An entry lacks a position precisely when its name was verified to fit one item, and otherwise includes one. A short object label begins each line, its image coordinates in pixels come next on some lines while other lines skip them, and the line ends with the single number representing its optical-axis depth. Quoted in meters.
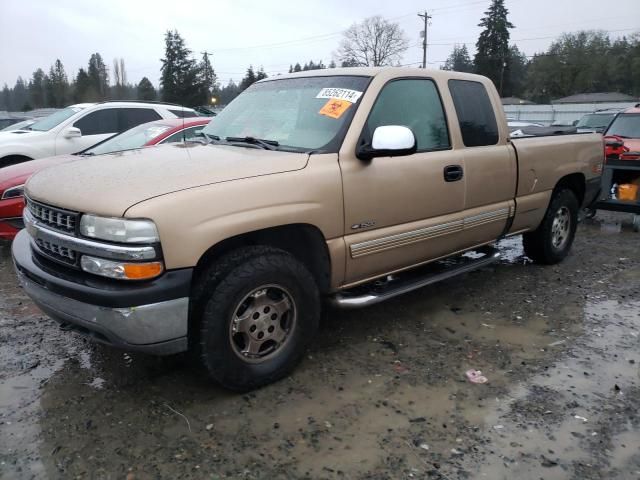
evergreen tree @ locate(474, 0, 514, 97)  68.56
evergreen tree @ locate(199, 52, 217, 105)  60.53
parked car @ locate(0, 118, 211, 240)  5.57
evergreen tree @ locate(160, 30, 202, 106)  59.41
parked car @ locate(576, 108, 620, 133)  15.73
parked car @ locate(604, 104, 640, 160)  8.71
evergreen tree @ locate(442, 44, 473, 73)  92.94
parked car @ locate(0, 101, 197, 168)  8.08
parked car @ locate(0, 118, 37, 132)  10.39
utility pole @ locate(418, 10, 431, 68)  55.33
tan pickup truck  2.66
